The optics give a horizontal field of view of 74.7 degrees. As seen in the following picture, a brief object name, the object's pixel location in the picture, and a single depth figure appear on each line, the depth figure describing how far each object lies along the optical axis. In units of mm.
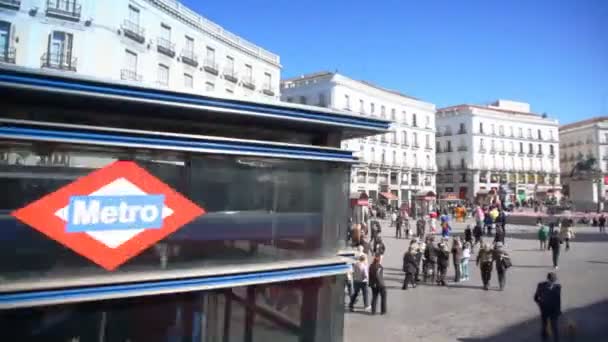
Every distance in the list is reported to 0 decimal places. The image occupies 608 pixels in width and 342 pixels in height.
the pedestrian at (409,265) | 11070
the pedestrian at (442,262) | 11781
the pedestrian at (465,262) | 12281
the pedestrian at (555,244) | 13558
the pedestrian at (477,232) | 18923
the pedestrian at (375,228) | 16992
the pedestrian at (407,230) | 24078
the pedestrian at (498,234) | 16156
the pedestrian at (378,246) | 12888
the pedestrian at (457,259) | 12250
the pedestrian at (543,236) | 18219
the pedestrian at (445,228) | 18764
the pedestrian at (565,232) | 18328
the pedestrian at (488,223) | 23875
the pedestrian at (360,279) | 9414
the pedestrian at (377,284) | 8992
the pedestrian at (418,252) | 11620
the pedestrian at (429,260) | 12211
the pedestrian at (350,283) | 10284
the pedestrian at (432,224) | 24778
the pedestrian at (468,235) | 17469
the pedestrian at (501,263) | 11062
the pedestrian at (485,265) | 11156
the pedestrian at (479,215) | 21269
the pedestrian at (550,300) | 7176
